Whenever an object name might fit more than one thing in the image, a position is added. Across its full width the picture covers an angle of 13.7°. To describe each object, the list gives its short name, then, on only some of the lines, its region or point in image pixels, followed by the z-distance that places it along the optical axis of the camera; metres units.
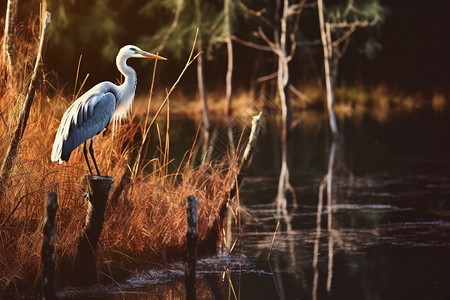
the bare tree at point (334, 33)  45.94
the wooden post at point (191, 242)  14.47
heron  15.11
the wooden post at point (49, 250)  13.27
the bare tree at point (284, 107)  30.73
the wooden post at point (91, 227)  14.70
